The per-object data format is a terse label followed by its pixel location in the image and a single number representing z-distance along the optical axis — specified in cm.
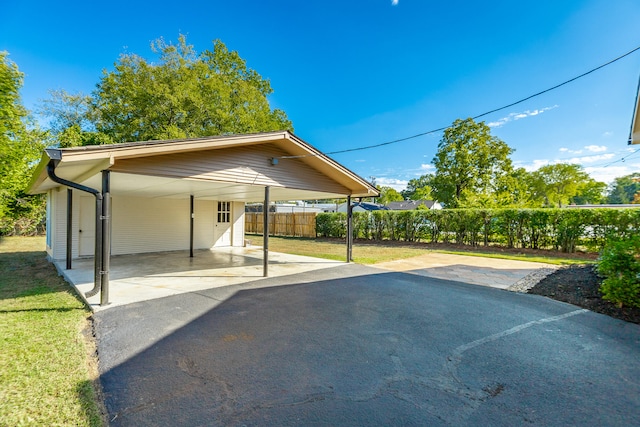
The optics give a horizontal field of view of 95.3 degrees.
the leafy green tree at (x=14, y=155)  808
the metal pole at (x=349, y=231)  960
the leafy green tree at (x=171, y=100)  1850
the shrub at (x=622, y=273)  467
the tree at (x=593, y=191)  3712
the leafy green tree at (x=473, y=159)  2223
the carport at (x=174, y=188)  489
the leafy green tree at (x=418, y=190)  4656
